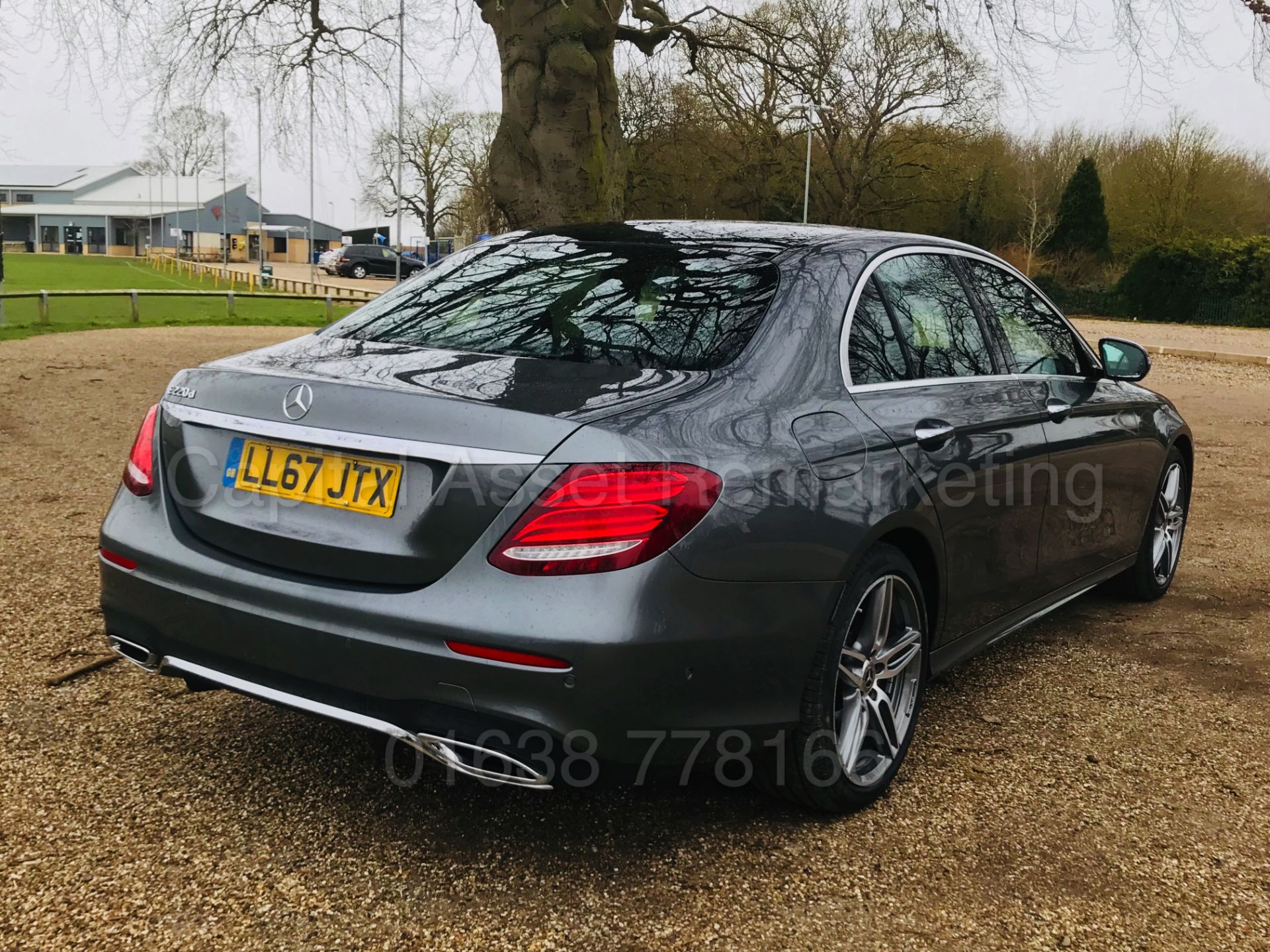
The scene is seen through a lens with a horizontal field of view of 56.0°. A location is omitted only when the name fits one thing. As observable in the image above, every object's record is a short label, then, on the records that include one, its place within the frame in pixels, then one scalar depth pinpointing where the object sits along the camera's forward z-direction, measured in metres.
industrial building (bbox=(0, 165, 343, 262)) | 102.44
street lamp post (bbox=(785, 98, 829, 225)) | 16.08
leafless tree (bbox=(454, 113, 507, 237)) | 55.02
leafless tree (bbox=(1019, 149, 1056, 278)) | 48.28
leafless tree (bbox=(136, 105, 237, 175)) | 72.64
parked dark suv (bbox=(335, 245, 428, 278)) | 64.31
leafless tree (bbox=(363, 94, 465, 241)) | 73.19
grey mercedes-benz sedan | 2.46
